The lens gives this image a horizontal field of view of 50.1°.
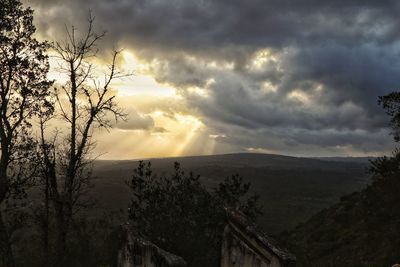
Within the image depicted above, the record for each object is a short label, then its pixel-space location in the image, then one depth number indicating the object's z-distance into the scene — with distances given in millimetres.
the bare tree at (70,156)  25250
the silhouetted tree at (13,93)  22984
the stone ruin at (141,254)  9695
